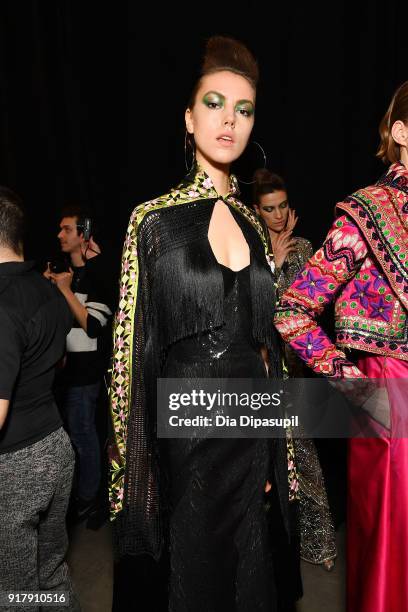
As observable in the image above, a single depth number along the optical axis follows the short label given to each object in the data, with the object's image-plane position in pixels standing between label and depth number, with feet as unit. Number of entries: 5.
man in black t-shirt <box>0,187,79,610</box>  4.84
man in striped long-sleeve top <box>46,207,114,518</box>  8.36
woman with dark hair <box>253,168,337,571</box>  7.37
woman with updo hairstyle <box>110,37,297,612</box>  4.44
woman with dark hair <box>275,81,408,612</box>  3.96
